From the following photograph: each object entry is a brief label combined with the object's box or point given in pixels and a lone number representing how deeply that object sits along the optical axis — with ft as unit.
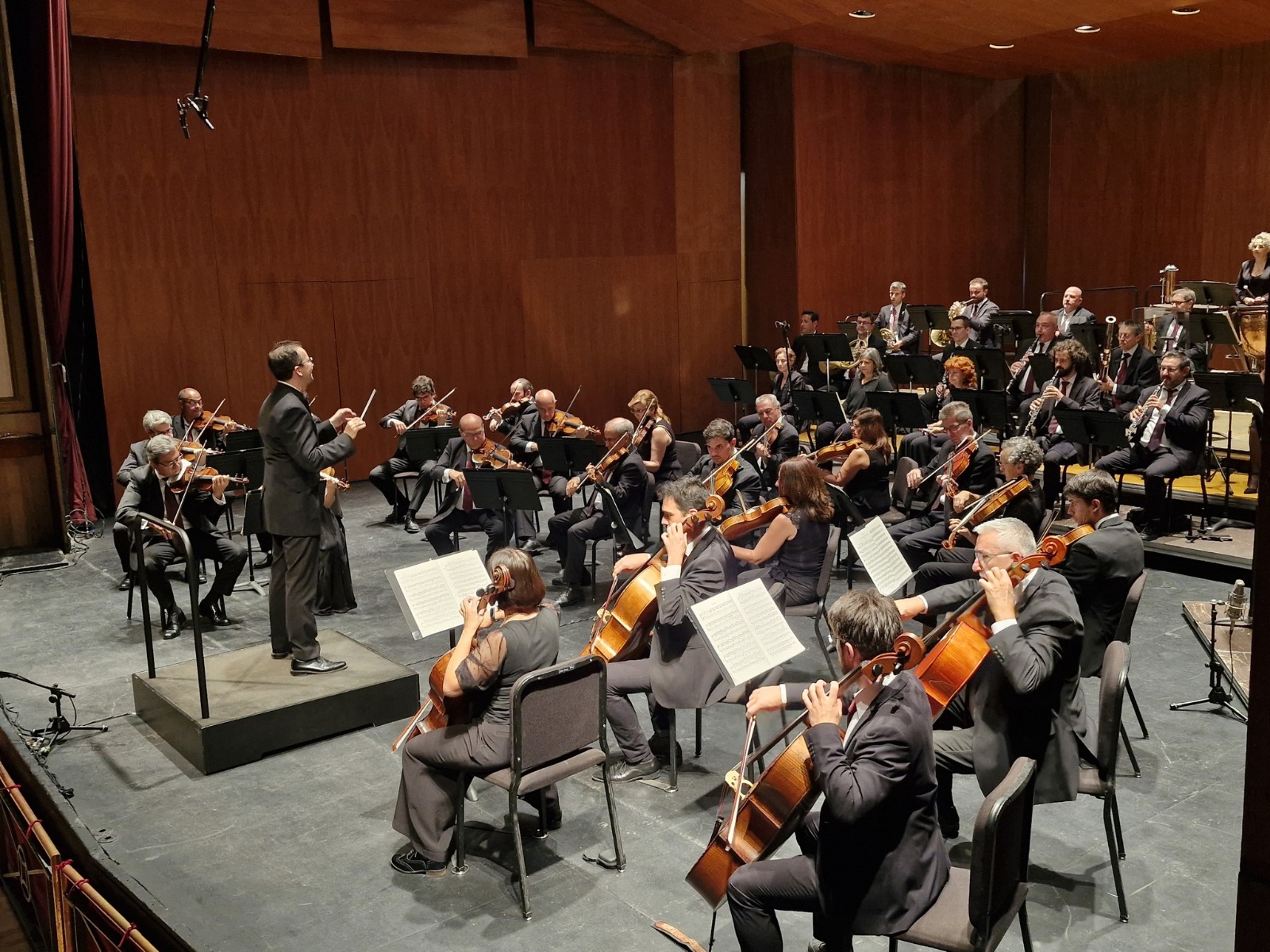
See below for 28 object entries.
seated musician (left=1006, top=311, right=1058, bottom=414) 32.42
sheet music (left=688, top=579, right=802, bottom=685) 13.26
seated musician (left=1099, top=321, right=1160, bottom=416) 30.45
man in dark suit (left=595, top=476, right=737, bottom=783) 15.60
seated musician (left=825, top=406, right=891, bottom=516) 24.67
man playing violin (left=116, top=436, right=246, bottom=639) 23.21
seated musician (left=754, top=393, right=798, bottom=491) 28.96
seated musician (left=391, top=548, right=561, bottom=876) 13.34
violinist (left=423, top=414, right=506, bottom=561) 26.48
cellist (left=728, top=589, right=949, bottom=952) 9.70
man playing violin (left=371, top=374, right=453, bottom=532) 32.30
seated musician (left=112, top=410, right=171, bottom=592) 24.43
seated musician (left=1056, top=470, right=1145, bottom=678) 15.62
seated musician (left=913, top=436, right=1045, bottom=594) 20.85
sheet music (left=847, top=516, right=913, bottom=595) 16.44
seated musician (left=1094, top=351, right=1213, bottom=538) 26.27
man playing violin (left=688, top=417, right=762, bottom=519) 24.48
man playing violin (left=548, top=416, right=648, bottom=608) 25.09
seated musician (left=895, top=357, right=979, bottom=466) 26.45
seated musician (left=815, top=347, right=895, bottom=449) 32.65
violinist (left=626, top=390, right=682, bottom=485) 27.32
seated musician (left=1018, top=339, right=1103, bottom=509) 28.86
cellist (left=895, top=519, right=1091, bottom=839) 12.20
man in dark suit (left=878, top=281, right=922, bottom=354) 40.68
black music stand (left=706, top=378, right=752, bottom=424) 37.11
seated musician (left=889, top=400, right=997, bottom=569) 22.94
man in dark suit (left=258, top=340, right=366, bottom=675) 17.61
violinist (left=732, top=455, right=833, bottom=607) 19.29
